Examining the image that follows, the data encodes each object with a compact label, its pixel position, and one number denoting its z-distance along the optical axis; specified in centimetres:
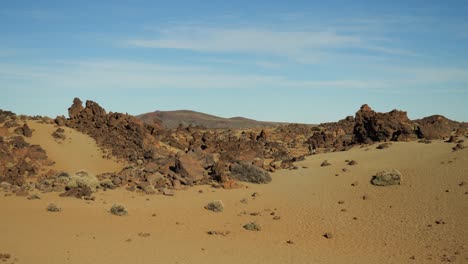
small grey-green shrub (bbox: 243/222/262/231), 2045
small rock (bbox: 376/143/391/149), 3303
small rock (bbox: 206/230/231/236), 1975
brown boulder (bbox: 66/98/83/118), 4909
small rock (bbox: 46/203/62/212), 2293
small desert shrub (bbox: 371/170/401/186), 2627
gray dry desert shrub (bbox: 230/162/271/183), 3039
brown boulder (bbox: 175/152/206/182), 3022
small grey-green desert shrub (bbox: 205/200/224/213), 2378
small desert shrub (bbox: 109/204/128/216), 2259
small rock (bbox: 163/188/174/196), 2725
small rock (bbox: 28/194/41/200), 2571
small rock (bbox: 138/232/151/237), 1926
